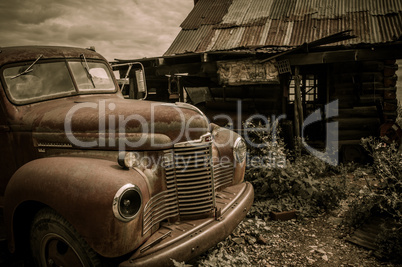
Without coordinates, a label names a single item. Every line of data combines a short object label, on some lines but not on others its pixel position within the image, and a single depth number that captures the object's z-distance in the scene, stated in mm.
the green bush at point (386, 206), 3291
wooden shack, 7262
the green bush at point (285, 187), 4528
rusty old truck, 2170
